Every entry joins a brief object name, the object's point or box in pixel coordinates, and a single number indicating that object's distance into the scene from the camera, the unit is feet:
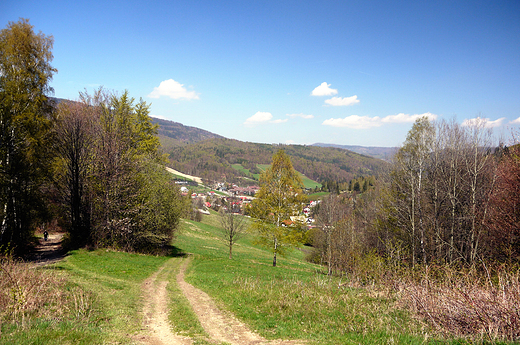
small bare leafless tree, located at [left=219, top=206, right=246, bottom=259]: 97.81
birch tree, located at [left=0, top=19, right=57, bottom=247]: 49.98
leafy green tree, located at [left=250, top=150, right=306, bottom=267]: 73.36
